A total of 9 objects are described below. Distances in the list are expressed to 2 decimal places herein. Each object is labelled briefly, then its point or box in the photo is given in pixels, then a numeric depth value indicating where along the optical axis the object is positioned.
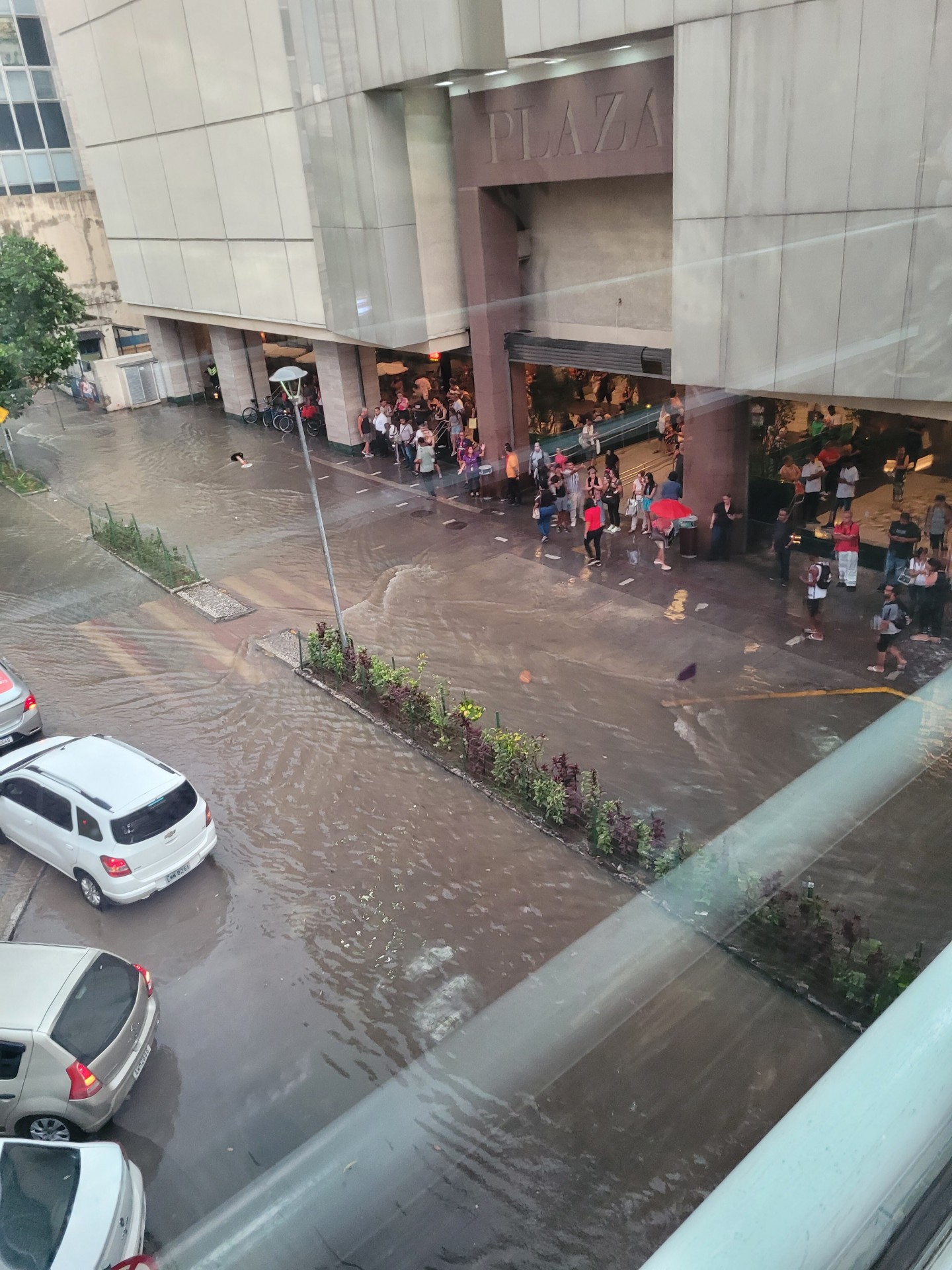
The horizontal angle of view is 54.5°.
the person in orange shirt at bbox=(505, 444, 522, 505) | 15.73
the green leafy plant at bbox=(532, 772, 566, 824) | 8.05
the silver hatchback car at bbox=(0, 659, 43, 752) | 9.93
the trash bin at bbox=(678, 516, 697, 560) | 13.00
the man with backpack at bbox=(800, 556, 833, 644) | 10.70
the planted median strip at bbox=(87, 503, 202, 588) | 14.24
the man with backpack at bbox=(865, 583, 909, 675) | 9.84
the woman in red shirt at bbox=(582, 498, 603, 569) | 13.13
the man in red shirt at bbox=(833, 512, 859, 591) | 10.96
